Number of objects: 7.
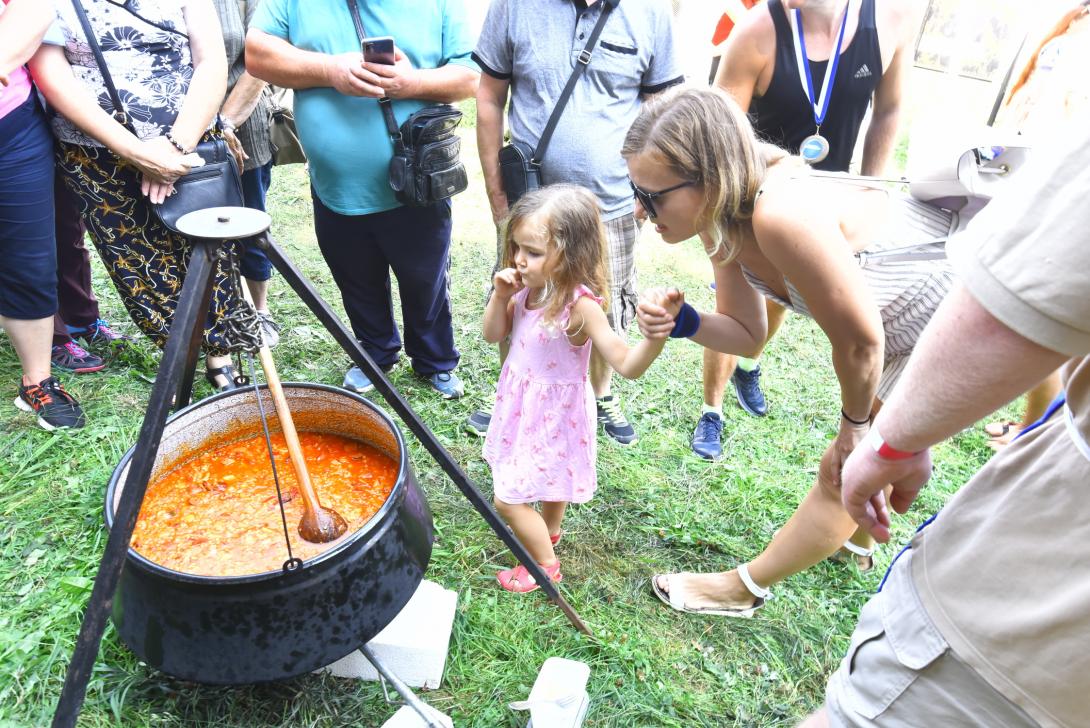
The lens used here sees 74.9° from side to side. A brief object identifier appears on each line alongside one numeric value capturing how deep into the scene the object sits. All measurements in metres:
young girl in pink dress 2.29
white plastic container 2.02
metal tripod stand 1.45
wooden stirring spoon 1.68
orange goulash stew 1.86
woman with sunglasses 1.80
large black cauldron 1.62
